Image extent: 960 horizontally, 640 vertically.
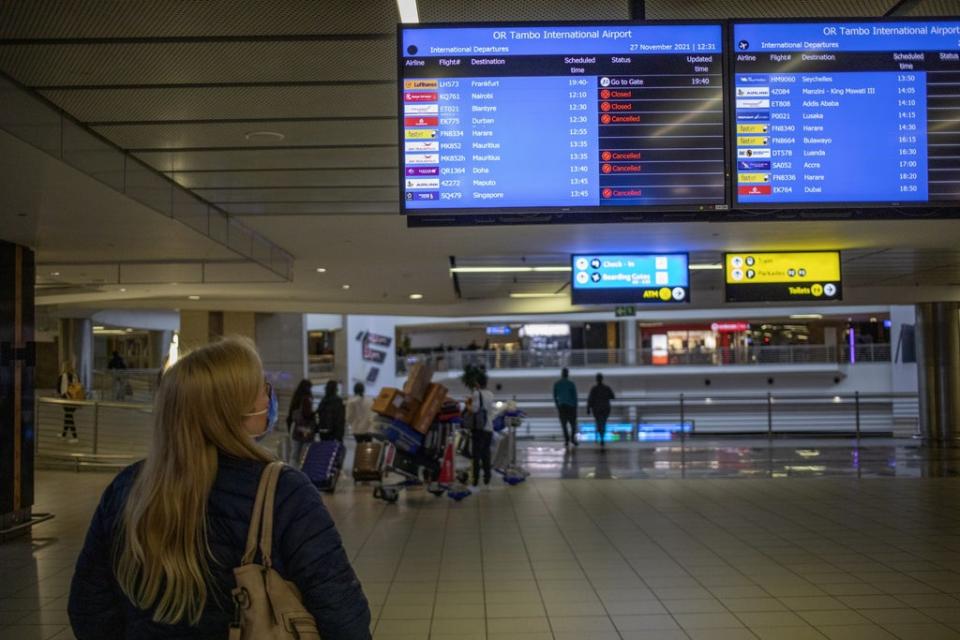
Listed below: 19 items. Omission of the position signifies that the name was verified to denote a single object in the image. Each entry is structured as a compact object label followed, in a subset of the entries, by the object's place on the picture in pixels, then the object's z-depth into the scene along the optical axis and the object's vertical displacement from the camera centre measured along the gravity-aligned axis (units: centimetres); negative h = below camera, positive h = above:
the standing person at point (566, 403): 1914 -95
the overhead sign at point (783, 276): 1109 +89
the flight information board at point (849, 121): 502 +124
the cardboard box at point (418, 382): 1197 -31
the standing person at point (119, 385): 2888 -71
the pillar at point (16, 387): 943 -24
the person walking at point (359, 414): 1558 -90
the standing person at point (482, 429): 1284 -97
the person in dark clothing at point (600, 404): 1952 -100
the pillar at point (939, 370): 2102 -44
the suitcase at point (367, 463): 1254 -137
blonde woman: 208 -37
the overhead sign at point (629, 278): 1175 +94
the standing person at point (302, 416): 1502 -88
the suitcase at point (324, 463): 1244 -137
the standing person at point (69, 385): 2000 -47
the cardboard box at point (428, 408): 1207 -63
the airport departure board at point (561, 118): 497 +128
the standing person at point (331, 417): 1464 -89
